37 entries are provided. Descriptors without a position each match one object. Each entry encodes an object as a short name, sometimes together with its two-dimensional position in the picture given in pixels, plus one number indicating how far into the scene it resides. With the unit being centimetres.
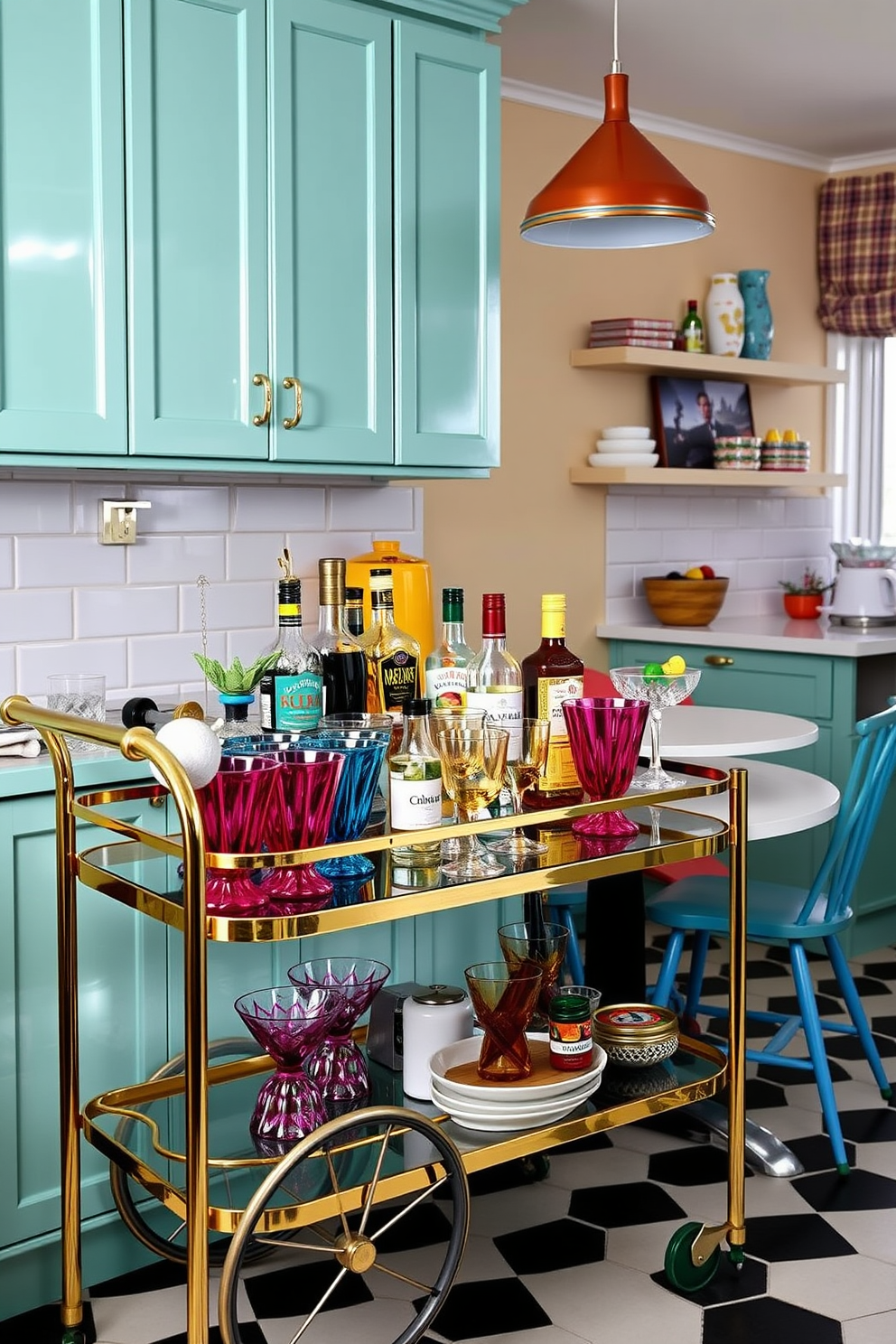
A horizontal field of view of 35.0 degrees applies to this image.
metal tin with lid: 229
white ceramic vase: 455
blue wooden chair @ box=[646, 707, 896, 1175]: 283
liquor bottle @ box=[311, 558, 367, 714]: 257
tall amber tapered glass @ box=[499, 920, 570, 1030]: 212
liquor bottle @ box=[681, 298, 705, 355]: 447
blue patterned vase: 464
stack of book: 423
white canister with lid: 212
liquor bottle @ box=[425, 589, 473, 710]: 229
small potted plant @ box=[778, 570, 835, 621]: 471
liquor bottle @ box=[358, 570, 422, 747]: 262
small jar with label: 213
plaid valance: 490
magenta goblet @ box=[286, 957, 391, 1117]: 204
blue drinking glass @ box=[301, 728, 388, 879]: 185
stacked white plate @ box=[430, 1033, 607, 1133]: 200
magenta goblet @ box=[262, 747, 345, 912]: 175
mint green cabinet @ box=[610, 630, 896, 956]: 402
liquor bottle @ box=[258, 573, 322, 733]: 245
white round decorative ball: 166
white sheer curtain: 525
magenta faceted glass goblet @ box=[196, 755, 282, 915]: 171
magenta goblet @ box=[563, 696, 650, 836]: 210
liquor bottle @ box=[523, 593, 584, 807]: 218
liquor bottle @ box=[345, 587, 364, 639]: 258
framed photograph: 452
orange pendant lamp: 251
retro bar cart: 168
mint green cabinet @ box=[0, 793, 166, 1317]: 225
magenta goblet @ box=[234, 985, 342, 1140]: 195
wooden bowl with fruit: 443
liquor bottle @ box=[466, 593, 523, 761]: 217
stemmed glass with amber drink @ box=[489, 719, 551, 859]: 208
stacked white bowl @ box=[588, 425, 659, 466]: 429
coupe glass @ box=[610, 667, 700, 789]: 245
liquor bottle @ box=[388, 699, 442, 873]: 191
